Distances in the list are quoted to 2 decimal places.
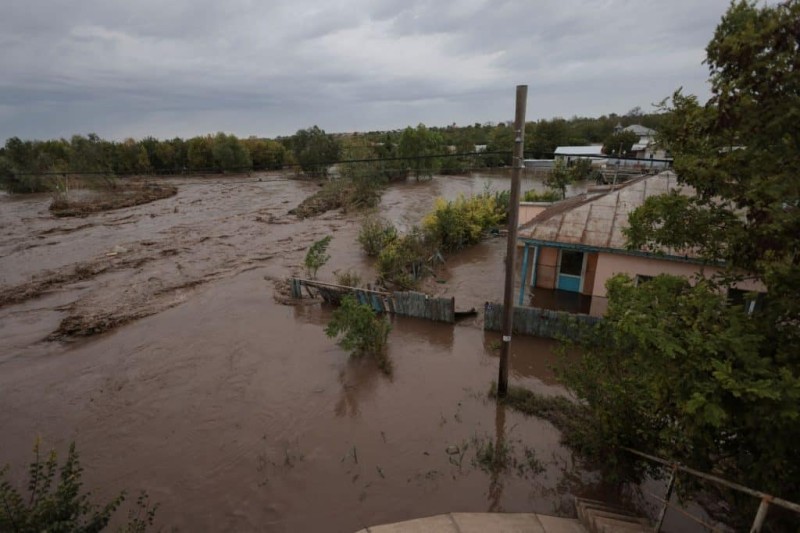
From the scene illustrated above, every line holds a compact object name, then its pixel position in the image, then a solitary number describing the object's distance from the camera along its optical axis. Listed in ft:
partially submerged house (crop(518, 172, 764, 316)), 37.99
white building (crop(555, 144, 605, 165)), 183.01
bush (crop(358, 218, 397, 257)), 65.00
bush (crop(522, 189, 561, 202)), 77.00
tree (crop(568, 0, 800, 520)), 10.62
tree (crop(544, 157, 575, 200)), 95.62
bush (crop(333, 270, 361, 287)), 47.88
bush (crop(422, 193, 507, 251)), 66.27
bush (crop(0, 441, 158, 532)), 13.19
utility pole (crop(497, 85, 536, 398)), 22.98
